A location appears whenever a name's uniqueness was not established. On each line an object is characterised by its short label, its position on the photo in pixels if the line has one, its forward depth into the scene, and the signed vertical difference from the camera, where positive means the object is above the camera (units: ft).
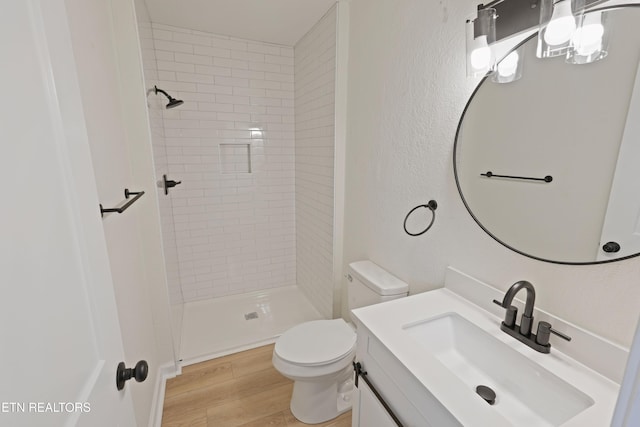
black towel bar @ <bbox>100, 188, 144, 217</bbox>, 3.00 -0.59
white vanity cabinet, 2.39 -2.31
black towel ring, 4.21 -0.80
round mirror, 2.34 +0.01
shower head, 6.36 +1.13
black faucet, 2.77 -1.70
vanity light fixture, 2.48 +1.18
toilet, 4.62 -3.28
